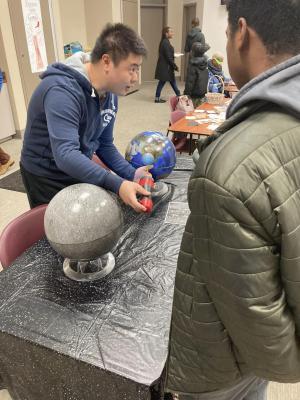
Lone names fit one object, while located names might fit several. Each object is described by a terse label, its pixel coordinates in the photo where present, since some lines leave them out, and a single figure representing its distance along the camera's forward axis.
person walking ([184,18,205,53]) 5.27
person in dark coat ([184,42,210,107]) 4.38
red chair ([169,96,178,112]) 3.95
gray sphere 1.09
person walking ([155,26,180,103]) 6.76
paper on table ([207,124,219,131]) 3.19
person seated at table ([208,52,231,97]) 4.52
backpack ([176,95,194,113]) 3.77
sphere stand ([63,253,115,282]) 1.21
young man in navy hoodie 1.35
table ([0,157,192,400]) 0.93
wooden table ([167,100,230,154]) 3.10
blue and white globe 1.71
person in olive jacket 0.59
